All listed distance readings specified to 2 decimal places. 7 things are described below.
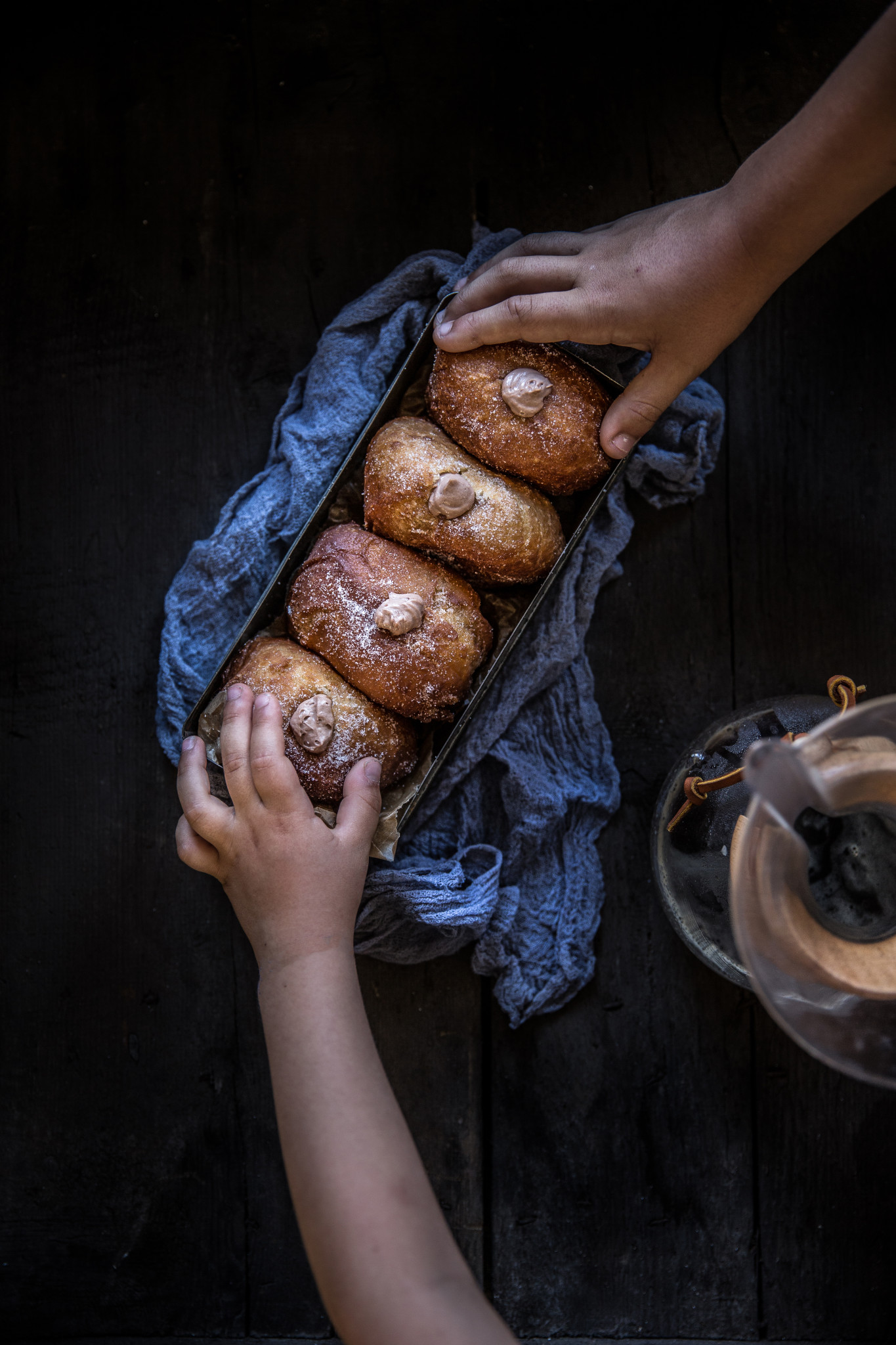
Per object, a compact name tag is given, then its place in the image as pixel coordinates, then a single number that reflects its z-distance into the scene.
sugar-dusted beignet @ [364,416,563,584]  0.69
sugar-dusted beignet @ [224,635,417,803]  0.68
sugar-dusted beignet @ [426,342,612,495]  0.69
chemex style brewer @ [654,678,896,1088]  0.59
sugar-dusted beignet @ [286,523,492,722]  0.69
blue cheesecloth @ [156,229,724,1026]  0.74
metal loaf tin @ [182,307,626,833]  0.69
